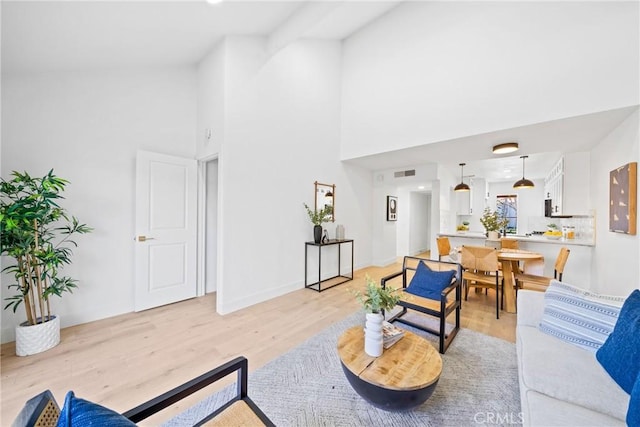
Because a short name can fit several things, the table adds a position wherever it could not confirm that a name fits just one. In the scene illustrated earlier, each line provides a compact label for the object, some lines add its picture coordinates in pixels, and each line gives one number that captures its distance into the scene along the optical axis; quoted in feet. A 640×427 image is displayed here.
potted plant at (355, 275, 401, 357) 5.40
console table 13.62
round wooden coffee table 4.61
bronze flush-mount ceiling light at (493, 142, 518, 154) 11.60
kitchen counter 12.02
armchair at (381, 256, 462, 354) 7.54
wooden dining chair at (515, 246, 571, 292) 10.26
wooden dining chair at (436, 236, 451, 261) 14.16
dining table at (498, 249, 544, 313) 10.62
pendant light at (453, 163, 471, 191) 17.88
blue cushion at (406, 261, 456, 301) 8.64
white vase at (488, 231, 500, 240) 13.76
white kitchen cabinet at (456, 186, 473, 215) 26.13
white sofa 3.65
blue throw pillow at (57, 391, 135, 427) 2.17
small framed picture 20.38
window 28.81
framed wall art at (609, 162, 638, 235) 7.99
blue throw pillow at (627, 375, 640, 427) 3.14
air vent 17.54
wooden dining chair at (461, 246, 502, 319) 10.34
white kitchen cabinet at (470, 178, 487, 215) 27.40
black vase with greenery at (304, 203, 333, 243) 13.78
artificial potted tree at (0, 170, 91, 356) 7.00
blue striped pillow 5.24
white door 10.27
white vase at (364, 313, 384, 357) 5.39
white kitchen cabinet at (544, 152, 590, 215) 12.90
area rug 5.21
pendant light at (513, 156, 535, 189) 16.38
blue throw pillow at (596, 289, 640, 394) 4.02
